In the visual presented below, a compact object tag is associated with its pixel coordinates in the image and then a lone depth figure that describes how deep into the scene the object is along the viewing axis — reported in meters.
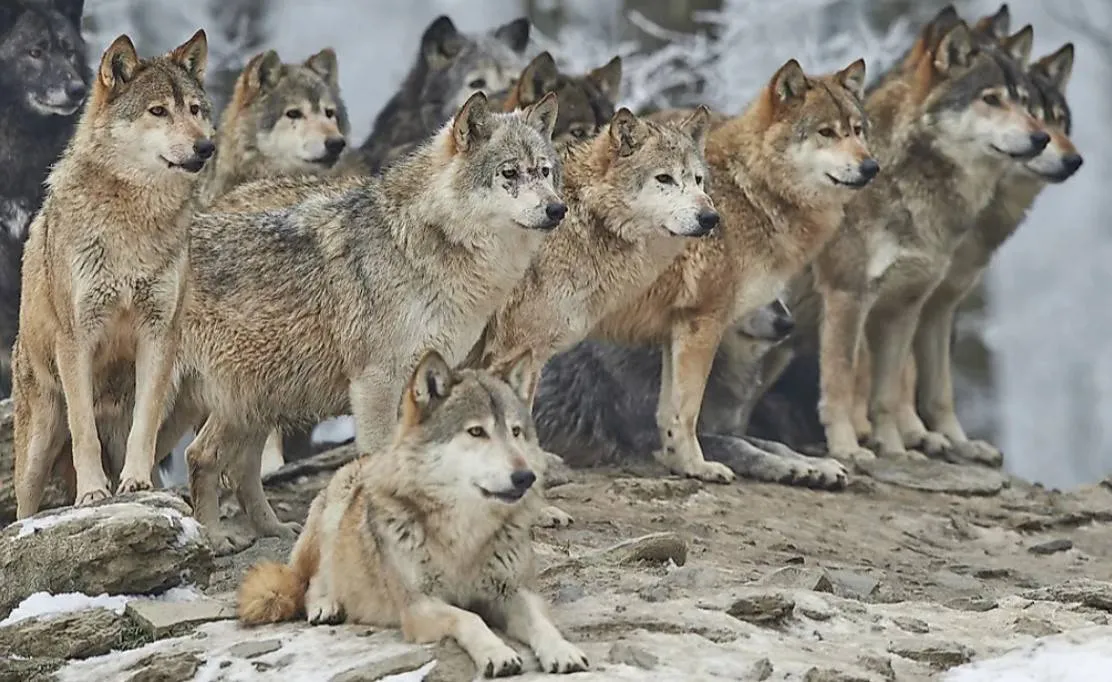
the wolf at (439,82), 24.25
